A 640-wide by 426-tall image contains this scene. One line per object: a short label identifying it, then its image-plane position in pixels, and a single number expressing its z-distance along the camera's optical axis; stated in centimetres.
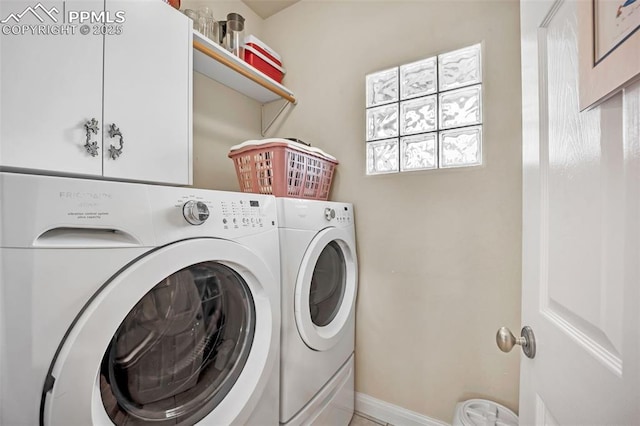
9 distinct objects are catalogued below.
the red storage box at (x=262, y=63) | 155
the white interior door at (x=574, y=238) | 34
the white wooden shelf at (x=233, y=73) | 125
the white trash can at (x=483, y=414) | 106
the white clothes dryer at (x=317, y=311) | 100
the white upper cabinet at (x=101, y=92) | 68
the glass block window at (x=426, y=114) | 127
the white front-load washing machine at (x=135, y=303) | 48
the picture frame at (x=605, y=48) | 33
